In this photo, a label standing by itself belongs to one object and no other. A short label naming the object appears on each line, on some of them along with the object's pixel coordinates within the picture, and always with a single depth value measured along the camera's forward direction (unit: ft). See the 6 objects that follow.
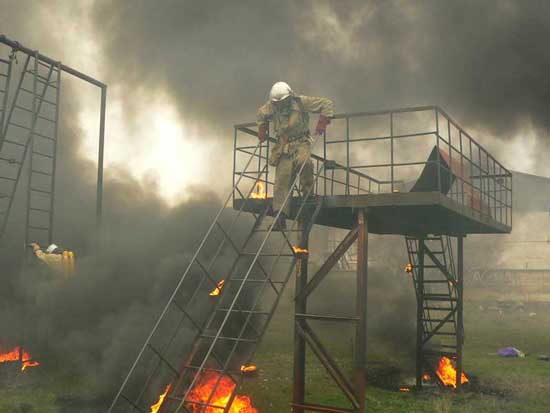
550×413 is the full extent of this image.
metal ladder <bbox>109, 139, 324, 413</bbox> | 27.30
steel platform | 30.22
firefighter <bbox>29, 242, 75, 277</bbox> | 39.81
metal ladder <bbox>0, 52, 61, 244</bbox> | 64.59
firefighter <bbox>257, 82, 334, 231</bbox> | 30.63
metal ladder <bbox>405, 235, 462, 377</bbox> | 43.75
